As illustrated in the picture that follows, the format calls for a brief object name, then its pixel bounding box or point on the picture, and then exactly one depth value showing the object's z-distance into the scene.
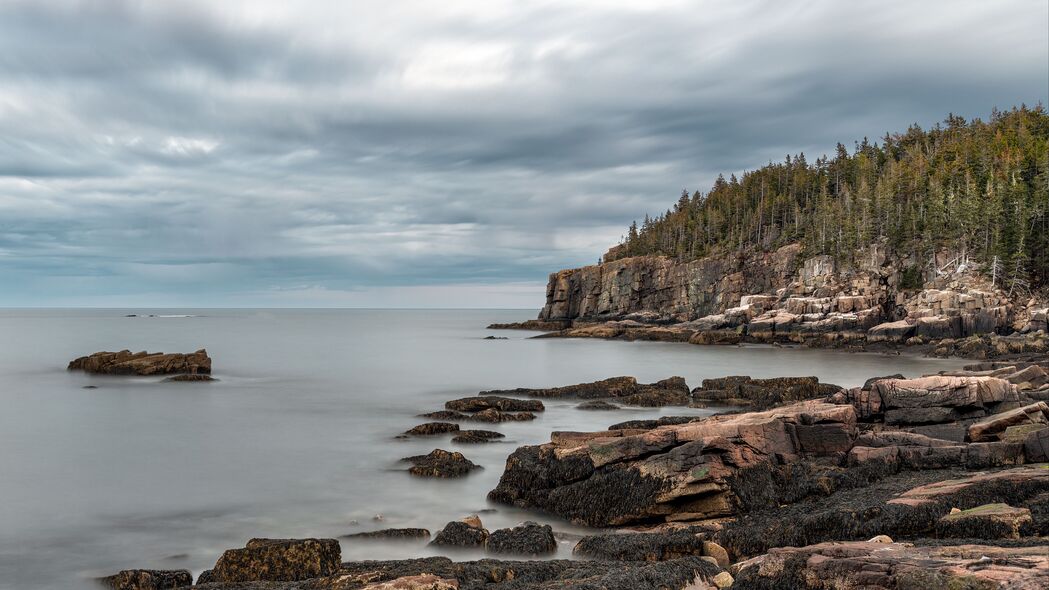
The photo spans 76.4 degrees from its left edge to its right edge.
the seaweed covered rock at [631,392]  32.47
